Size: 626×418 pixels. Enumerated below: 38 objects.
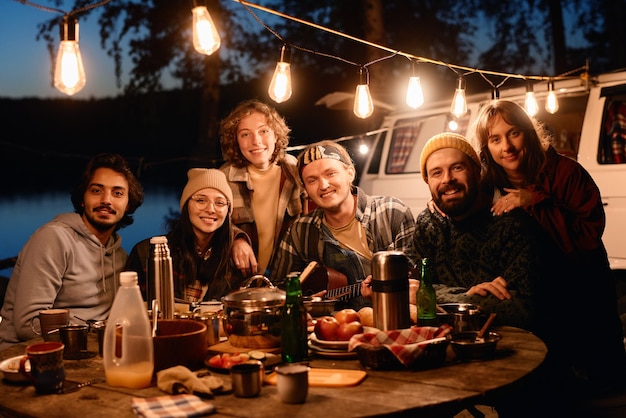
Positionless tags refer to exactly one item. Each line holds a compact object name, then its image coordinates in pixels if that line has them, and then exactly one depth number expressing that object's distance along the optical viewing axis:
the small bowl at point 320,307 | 3.33
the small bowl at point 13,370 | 2.48
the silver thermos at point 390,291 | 2.80
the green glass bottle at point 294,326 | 2.63
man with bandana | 4.51
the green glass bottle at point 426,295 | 3.18
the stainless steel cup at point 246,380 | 2.22
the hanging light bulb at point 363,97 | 4.70
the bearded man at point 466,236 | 3.57
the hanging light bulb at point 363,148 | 9.18
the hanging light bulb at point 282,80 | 4.02
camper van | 6.21
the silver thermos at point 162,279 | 2.95
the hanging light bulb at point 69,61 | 2.85
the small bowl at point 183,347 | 2.50
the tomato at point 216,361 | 2.55
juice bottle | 2.36
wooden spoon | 2.78
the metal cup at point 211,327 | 2.97
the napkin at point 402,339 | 2.51
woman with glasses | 4.39
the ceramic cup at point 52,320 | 3.06
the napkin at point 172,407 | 2.04
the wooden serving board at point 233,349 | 2.85
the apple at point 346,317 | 2.88
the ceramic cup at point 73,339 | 2.88
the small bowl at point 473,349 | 2.61
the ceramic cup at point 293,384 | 2.15
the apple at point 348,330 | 2.80
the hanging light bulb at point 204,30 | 3.17
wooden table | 2.11
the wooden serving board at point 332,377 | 2.35
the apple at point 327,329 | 2.82
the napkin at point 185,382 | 2.25
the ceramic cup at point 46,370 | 2.32
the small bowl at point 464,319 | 2.93
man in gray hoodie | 3.81
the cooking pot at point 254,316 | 2.77
